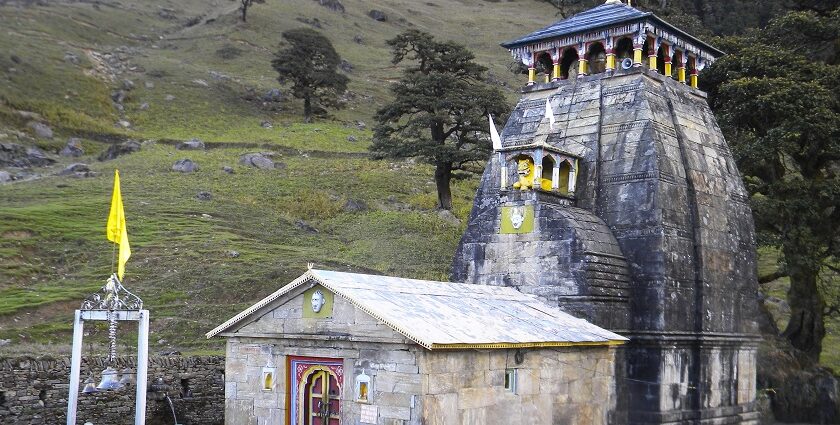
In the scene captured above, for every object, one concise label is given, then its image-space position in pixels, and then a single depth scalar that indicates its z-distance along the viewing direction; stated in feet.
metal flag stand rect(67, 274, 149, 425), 53.52
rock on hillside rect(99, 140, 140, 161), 158.92
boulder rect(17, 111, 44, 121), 170.87
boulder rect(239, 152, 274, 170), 155.63
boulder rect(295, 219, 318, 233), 123.18
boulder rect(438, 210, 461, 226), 131.44
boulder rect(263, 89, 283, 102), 217.36
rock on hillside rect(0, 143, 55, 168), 150.30
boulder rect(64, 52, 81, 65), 215.78
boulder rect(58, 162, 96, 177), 141.08
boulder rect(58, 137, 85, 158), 163.02
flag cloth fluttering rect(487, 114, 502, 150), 65.79
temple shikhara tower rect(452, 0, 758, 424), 61.11
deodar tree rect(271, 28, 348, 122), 201.87
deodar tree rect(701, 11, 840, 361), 88.79
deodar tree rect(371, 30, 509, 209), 130.93
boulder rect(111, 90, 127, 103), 204.25
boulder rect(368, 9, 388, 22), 337.72
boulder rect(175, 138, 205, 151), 168.25
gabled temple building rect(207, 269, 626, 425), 46.32
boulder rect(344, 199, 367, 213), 133.18
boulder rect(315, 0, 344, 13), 327.88
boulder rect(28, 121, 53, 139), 167.94
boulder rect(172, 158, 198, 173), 146.82
